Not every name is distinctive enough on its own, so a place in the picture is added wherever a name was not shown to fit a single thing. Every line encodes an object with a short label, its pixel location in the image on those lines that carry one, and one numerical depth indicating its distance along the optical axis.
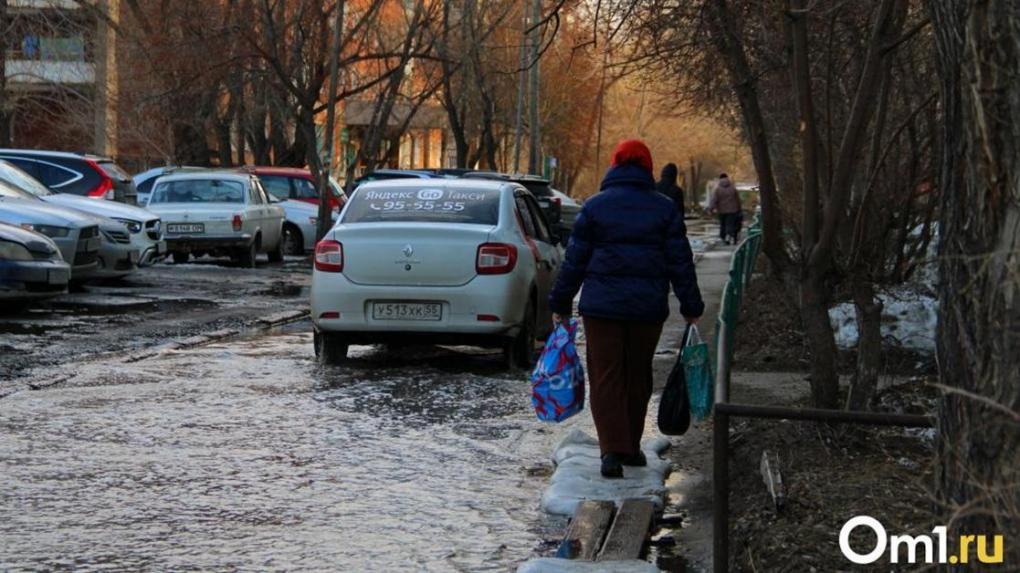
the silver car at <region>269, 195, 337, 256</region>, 33.06
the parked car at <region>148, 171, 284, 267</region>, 27.33
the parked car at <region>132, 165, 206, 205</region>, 33.25
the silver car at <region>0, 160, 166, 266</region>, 21.83
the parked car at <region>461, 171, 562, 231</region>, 28.07
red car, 34.22
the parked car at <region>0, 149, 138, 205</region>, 24.89
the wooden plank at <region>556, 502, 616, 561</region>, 6.76
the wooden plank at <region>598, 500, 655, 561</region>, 6.73
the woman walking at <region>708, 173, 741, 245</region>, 42.25
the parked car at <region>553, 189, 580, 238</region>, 38.66
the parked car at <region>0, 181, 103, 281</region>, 19.38
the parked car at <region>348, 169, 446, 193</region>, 30.55
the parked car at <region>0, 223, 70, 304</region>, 16.48
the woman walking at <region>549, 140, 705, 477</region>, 8.33
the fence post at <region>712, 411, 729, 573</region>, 5.50
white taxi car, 12.78
